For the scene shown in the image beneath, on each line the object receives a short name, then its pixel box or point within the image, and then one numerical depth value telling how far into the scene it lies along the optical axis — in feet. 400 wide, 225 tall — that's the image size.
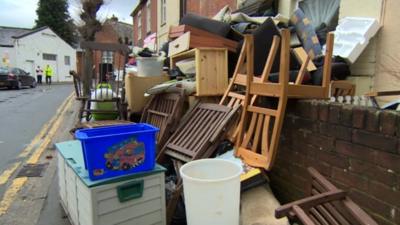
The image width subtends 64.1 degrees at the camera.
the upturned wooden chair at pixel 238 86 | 10.02
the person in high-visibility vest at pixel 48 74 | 85.21
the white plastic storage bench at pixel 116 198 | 7.37
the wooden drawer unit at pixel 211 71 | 12.92
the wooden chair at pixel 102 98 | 15.78
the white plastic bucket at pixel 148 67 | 16.29
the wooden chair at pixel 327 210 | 5.72
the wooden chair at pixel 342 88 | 12.18
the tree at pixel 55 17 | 122.93
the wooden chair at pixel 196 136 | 9.95
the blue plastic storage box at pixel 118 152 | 7.32
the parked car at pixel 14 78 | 61.06
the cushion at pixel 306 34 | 14.67
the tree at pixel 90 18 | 46.42
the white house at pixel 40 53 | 93.91
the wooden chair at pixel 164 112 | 12.10
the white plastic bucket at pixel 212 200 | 6.97
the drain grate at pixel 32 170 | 13.83
